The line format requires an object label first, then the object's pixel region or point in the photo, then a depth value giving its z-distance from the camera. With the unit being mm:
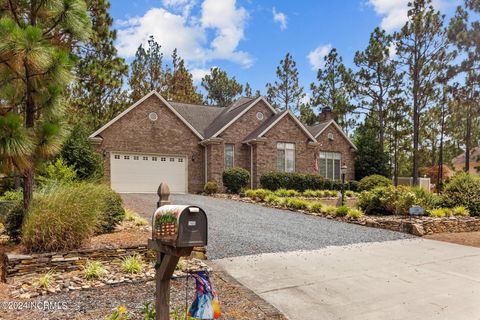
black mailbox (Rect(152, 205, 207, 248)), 2775
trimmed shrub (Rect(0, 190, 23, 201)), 12474
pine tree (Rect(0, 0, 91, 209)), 5895
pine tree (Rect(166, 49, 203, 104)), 34688
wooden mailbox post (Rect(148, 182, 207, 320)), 2781
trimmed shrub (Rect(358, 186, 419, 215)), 12125
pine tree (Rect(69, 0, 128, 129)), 18719
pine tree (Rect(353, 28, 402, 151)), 28719
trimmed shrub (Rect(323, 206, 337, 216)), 12859
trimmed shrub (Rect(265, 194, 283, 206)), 15461
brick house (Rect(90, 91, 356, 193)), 19453
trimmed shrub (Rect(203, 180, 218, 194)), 19859
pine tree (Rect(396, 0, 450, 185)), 25844
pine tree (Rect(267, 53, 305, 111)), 40438
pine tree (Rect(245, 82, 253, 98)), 47688
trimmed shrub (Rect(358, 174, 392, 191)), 21305
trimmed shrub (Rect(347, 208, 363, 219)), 11938
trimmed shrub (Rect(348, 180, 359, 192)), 23759
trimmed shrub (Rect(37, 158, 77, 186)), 12123
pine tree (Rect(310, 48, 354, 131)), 33156
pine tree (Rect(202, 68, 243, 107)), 46469
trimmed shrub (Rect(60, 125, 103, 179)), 14980
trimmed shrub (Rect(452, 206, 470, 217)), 11844
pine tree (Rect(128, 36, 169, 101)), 32656
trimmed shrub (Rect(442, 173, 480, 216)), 12555
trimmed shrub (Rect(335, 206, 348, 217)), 12376
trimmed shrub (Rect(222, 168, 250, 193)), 20016
